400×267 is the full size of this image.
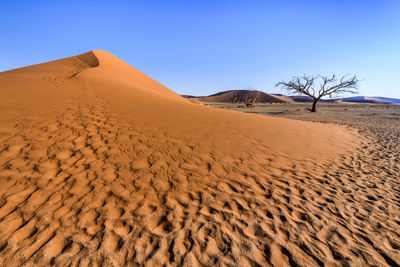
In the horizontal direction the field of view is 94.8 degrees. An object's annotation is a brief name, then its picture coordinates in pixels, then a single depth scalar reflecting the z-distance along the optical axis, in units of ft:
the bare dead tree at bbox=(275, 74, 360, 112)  78.23
